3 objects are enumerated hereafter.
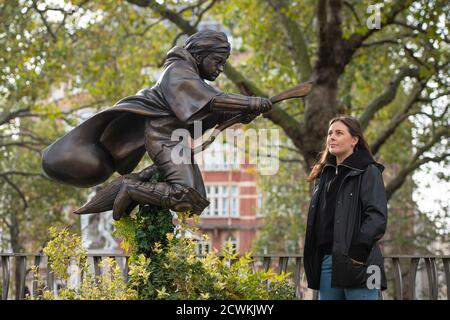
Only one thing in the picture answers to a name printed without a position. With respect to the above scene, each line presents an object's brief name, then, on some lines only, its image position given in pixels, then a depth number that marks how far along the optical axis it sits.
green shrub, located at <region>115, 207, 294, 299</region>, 4.87
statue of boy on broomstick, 5.49
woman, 4.94
